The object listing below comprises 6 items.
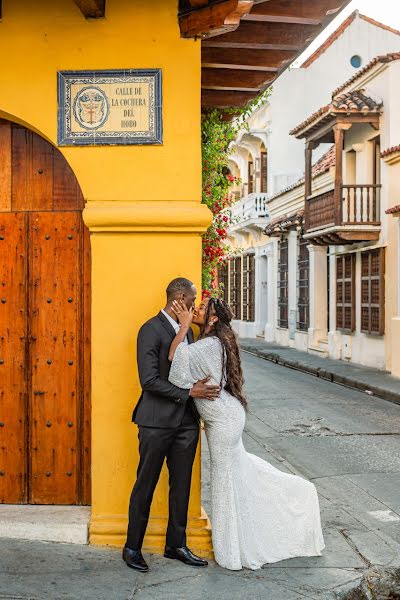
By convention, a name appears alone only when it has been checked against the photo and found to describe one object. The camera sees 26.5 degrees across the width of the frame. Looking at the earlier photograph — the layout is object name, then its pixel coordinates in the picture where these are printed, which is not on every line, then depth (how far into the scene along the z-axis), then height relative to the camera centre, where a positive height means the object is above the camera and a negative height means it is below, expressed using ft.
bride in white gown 17.22 -3.22
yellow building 18.53 +2.60
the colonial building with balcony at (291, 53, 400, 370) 66.85 +6.87
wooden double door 19.89 -1.27
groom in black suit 16.90 -2.73
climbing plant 30.09 +4.63
